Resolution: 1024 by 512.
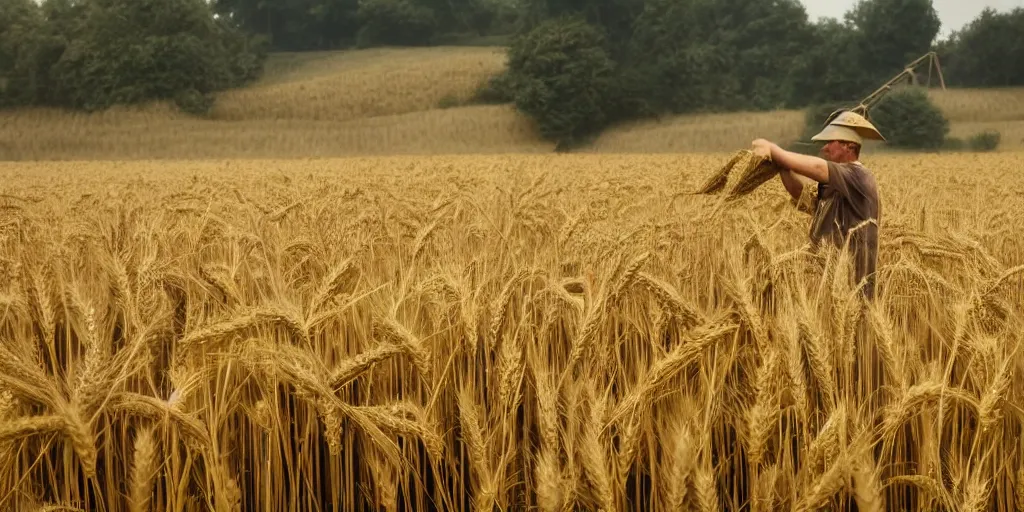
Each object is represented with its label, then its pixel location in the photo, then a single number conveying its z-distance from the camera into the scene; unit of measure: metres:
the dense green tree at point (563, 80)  36.75
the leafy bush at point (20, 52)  37.88
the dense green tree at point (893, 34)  37.97
